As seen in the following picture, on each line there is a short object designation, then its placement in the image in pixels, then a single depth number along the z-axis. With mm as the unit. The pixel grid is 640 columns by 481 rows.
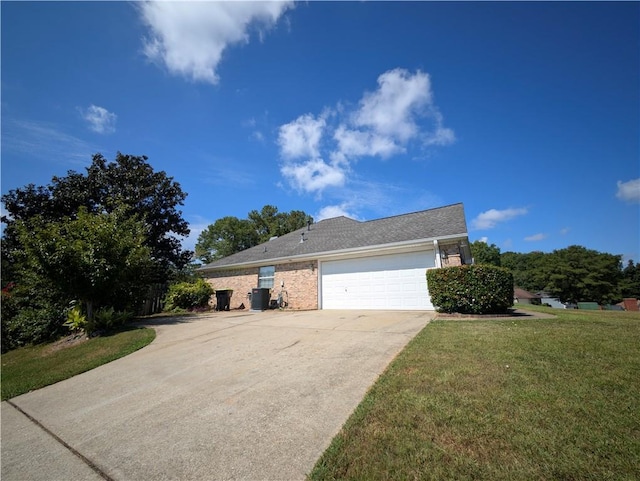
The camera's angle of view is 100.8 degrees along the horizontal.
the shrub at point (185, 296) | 14648
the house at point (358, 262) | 9844
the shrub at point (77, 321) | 7715
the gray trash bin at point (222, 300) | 14352
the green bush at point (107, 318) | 8094
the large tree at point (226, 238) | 37375
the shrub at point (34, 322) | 8289
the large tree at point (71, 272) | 7285
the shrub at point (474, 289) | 7430
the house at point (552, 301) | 40362
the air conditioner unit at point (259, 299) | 12742
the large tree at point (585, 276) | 37688
